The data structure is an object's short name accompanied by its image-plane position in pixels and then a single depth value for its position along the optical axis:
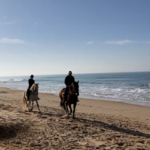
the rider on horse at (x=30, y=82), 13.27
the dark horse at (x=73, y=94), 10.72
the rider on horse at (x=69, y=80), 11.48
